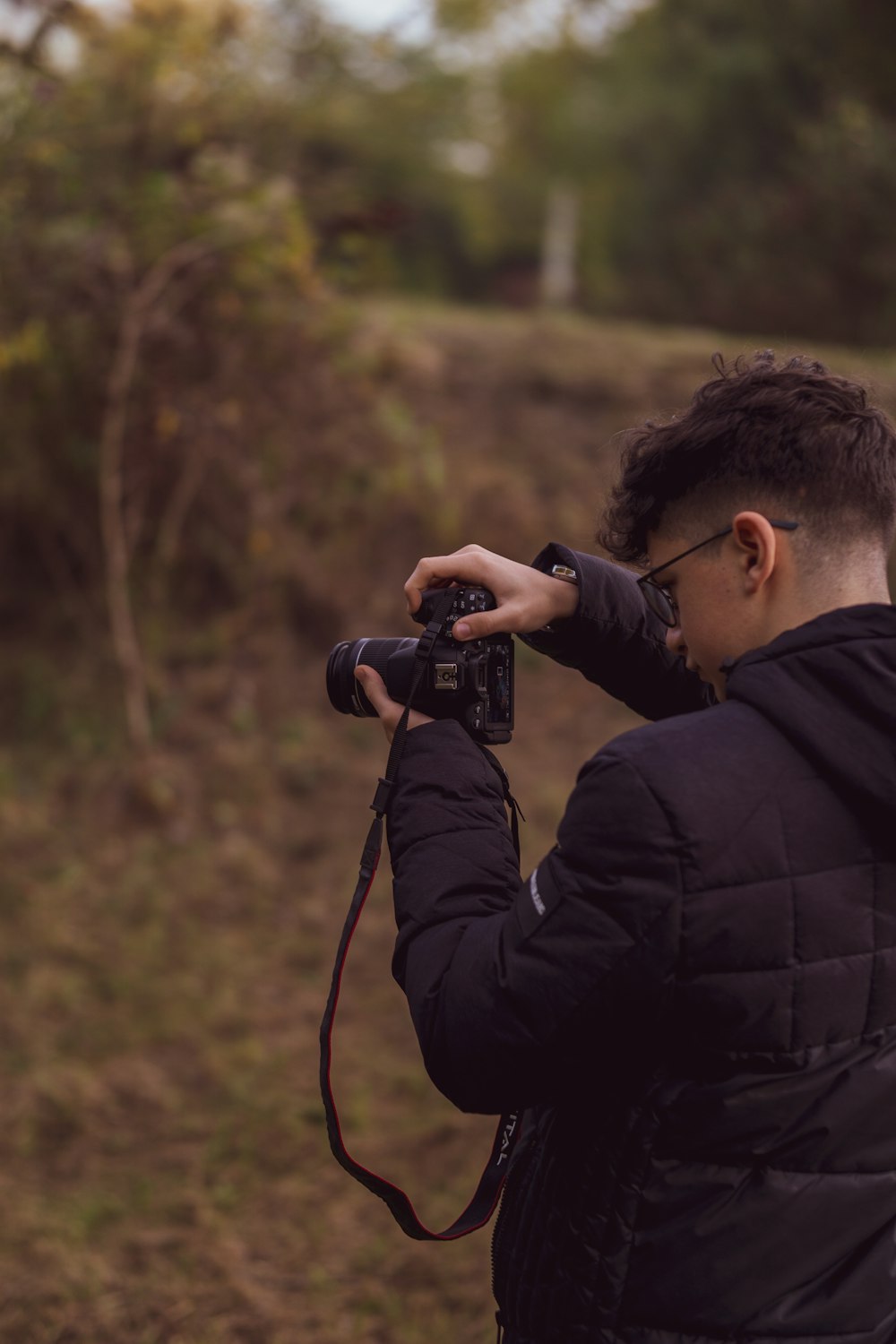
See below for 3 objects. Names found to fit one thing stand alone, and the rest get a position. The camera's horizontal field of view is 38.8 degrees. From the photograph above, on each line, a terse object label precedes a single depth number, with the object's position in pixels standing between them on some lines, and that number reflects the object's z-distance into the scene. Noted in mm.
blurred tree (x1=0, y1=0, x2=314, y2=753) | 5531
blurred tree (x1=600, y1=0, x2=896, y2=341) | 10266
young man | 1229
